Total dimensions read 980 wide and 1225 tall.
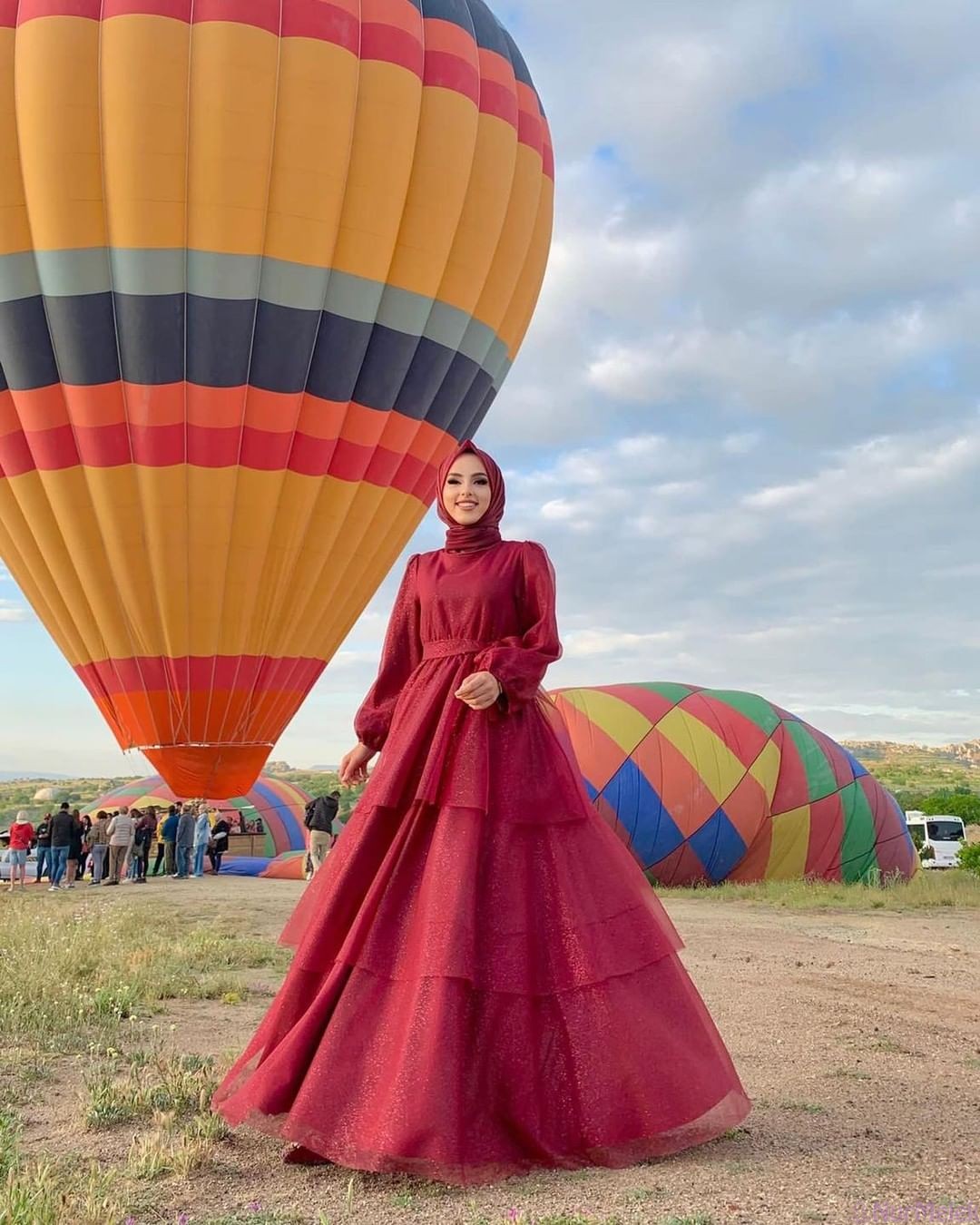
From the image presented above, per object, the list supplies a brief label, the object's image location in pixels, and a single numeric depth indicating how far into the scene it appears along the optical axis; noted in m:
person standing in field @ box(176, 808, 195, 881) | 17.14
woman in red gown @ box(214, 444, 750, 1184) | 2.77
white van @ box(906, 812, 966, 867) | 31.17
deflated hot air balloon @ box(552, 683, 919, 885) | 13.01
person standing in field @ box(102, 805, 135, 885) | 14.94
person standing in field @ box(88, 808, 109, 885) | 15.90
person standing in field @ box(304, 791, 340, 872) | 13.02
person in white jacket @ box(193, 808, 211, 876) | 17.47
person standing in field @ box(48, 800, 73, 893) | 14.89
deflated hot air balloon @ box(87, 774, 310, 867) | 22.11
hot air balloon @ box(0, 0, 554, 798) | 11.06
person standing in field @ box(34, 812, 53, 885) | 16.09
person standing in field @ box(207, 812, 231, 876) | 19.55
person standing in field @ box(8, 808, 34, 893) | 16.25
